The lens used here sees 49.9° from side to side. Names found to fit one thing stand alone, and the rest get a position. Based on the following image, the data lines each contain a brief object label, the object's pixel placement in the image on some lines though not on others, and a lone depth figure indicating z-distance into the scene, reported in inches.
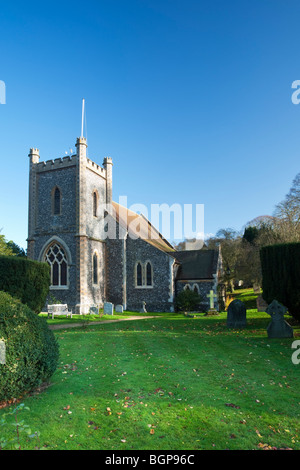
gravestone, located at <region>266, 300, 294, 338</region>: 459.5
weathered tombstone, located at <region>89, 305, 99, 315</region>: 890.1
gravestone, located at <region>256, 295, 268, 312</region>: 1023.3
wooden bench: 831.1
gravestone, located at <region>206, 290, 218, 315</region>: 876.0
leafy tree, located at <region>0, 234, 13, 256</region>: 1382.9
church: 1019.9
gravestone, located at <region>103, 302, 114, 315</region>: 880.9
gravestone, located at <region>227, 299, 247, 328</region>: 581.0
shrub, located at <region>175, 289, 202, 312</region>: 1008.2
